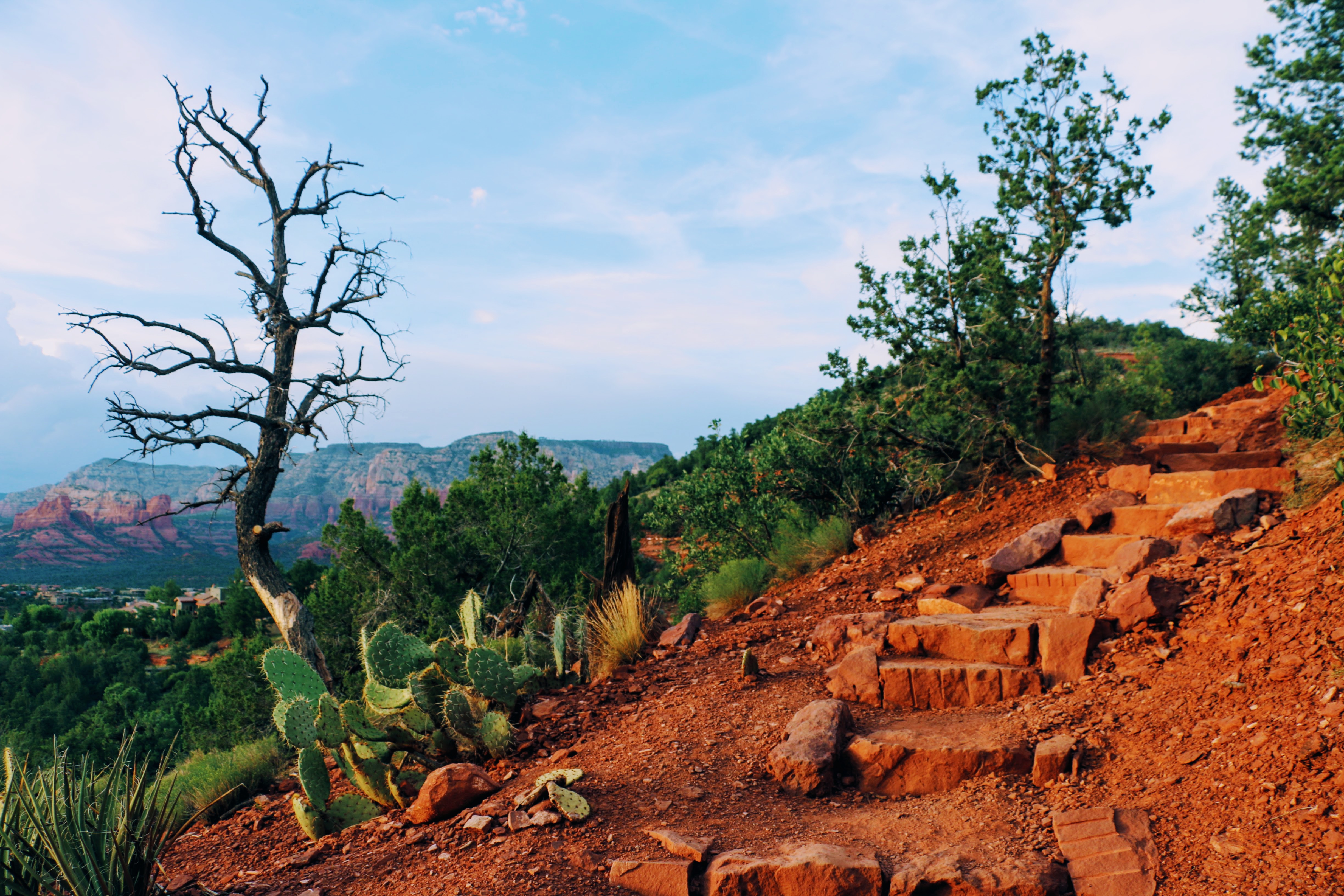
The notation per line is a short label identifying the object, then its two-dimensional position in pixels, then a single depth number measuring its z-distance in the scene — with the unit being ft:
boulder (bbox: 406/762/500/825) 13.97
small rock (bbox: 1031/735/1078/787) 13.35
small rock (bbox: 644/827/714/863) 11.34
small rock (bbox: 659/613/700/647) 23.31
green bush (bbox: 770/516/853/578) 28.89
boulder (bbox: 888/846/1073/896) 10.42
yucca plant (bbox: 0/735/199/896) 10.39
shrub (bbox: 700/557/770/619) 27.43
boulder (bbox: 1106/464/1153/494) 25.84
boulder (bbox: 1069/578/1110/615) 18.40
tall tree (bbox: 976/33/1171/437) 28.71
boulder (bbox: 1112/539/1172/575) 19.40
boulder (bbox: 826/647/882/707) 17.58
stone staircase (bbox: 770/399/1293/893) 14.16
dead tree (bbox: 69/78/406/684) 30.63
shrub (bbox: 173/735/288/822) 20.95
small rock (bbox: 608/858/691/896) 10.82
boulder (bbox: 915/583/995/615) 21.09
